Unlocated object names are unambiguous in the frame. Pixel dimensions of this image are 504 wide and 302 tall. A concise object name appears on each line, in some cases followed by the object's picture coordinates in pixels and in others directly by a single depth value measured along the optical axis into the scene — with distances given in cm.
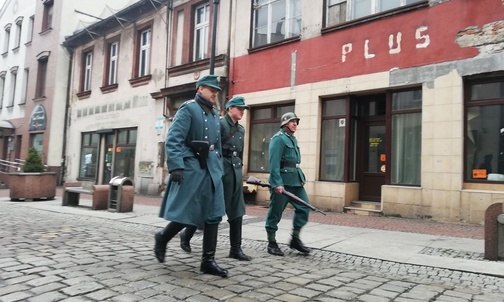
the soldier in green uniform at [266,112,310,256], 508
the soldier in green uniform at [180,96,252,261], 463
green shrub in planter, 1210
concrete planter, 1201
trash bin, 943
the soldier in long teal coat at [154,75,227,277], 378
